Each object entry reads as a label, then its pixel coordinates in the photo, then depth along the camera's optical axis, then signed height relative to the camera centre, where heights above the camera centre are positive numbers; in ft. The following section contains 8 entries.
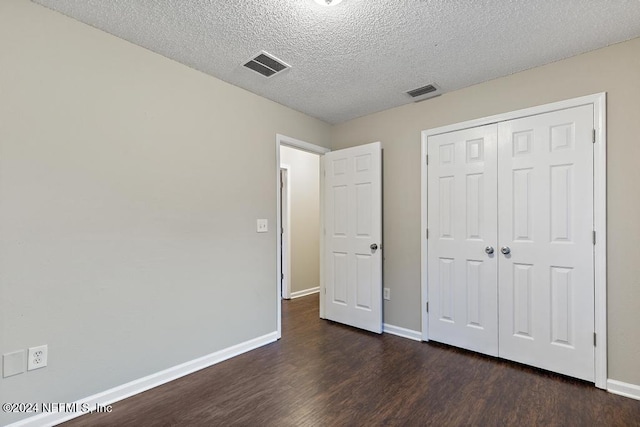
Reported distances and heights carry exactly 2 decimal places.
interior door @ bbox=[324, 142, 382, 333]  10.64 -0.89
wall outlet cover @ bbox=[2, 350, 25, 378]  5.31 -2.70
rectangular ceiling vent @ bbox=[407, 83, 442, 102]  9.08 +3.79
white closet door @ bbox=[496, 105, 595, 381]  7.25 -0.73
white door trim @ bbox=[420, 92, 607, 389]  6.97 -0.32
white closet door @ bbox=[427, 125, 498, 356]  8.63 -0.80
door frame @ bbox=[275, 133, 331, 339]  10.12 +0.78
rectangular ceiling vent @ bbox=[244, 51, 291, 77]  7.47 +3.88
